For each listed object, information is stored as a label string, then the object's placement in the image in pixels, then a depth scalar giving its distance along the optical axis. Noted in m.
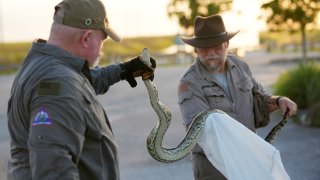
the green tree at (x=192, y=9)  34.59
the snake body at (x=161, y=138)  3.83
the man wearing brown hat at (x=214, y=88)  4.54
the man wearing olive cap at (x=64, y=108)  2.74
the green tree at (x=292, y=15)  19.36
